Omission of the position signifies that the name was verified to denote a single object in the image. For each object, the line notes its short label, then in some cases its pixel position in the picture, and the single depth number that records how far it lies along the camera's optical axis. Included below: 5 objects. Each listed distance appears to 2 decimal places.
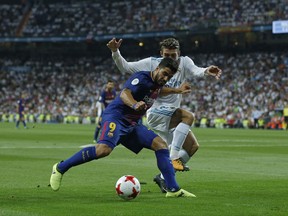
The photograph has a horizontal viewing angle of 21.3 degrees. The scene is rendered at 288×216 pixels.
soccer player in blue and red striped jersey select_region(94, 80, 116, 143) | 28.70
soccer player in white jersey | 12.59
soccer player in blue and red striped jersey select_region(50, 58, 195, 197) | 10.95
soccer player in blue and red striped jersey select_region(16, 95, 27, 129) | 47.16
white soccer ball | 10.81
